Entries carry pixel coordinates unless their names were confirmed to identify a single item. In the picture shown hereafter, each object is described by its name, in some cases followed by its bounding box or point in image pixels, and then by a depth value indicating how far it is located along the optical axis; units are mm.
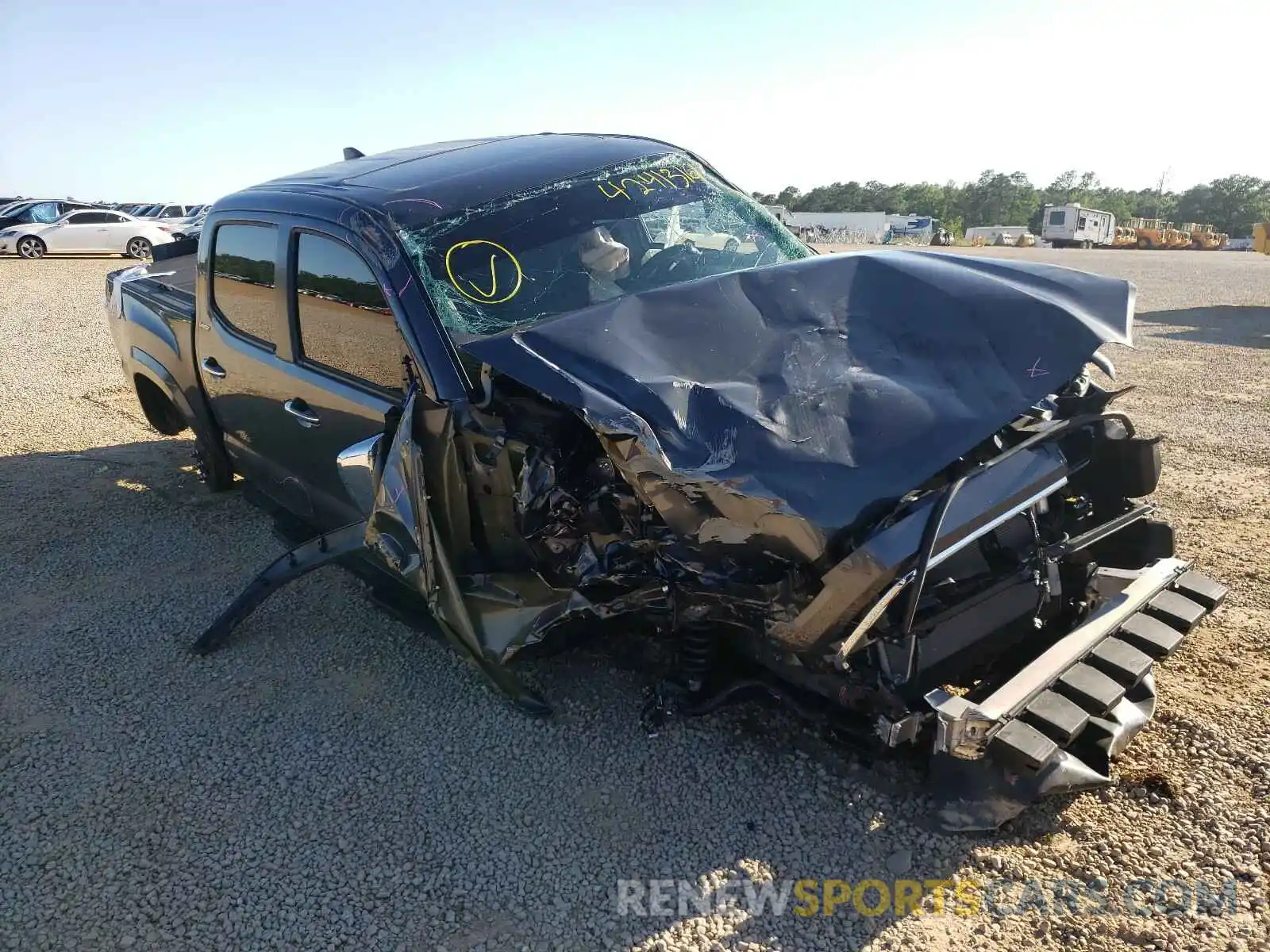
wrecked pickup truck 2336
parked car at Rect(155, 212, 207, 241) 22266
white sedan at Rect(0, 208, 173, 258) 22297
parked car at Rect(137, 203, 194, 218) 29648
